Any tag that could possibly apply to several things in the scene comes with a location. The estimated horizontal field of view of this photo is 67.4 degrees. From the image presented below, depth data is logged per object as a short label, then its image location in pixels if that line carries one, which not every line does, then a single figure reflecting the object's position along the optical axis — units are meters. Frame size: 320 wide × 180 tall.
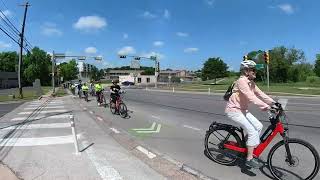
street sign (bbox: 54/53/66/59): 31.20
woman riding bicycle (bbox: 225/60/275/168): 3.81
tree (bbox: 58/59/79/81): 82.96
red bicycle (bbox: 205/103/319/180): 3.57
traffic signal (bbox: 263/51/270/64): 21.09
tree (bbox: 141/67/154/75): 99.11
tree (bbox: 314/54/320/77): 70.65
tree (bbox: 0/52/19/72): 82.88
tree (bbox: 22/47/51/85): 70.65
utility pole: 23.62
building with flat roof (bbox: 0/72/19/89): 65.48
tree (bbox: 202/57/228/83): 60.49
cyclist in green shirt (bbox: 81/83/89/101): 17.37
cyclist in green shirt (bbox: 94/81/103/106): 13.76
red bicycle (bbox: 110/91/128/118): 9.91
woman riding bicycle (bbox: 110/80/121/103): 10.31
